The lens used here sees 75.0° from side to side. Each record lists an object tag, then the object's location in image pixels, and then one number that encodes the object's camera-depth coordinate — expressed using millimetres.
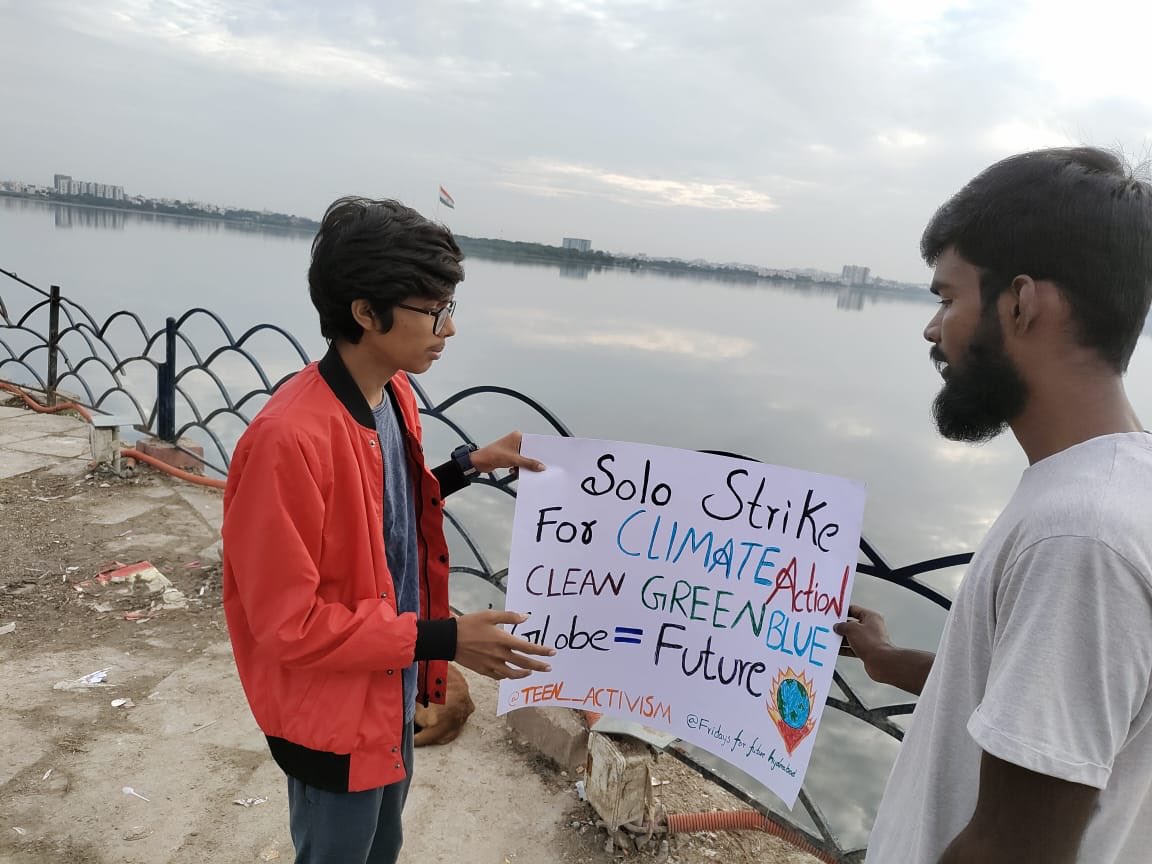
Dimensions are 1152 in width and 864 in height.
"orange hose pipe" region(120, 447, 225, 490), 5414
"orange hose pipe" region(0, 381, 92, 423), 6875
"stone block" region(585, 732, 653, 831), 2467
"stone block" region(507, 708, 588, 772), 2854
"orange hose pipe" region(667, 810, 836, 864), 2561
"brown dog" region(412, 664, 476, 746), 2938
